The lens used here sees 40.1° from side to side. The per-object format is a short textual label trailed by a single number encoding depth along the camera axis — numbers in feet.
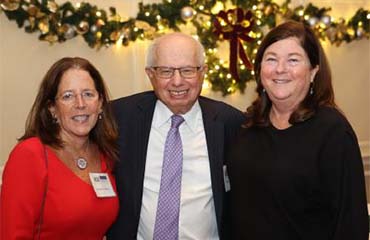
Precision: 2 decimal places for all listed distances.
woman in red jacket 6.55
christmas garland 11.73
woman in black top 6.11
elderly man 7.56
